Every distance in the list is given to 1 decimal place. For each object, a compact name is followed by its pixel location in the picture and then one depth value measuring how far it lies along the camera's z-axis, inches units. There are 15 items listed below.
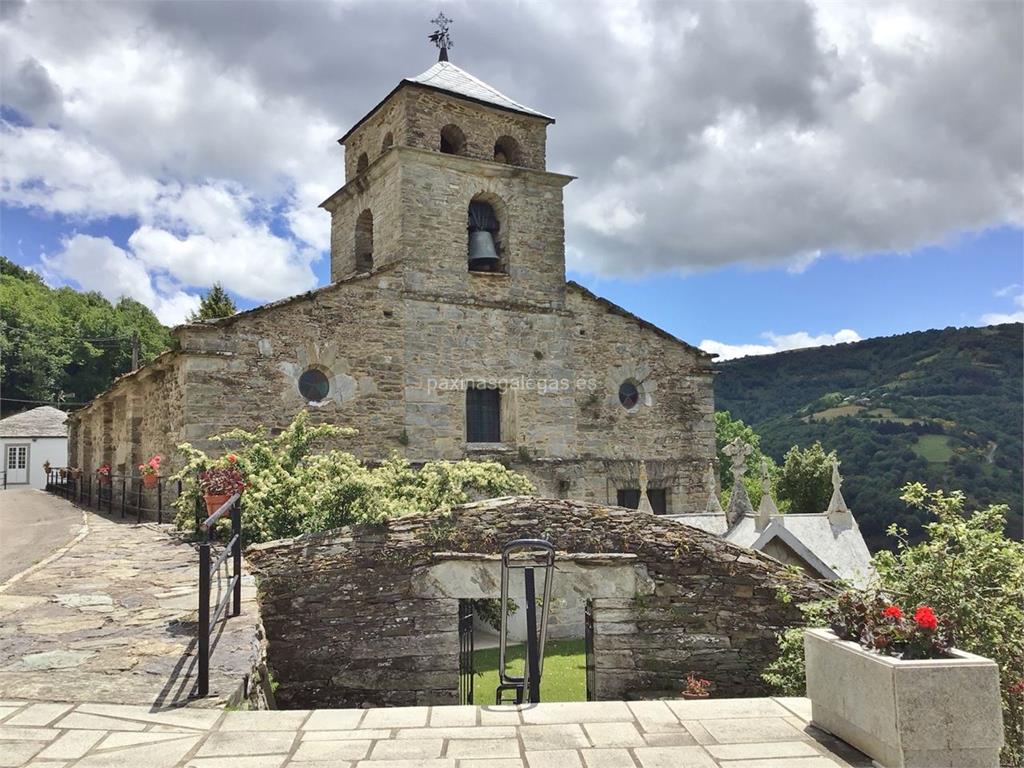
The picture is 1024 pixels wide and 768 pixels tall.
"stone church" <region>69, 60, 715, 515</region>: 533.3
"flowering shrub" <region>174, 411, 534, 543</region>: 359.3
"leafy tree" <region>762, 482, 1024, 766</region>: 242.1
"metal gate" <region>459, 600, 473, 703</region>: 345.4
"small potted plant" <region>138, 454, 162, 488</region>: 515.2
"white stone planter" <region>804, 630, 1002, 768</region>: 139.9
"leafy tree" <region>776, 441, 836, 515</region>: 1215.6
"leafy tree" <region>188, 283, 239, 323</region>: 1192.2
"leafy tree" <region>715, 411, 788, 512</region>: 1373.0
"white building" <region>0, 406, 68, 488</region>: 1460.4
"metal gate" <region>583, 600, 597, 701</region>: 341.3
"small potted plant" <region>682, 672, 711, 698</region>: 323.6
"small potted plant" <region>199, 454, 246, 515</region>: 334.6
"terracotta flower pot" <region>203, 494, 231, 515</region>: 334.6
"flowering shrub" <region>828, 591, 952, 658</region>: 149.0
